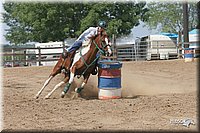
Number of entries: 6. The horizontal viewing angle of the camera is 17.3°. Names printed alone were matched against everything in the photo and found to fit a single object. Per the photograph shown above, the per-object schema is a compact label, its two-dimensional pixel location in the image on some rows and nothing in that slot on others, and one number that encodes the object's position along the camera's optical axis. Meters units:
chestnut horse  15.65
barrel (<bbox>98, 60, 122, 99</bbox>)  15.37
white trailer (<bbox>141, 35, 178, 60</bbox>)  49.48
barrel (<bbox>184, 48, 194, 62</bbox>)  35.58
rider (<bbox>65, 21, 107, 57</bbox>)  15.91
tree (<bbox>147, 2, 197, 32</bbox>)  91.62
